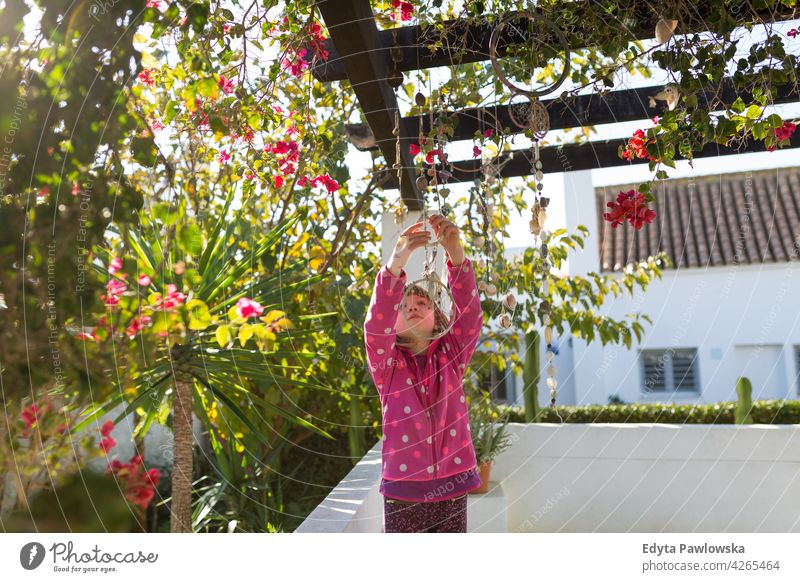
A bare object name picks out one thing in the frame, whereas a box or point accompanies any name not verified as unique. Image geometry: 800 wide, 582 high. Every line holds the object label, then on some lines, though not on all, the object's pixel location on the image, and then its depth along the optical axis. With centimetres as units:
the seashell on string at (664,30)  112
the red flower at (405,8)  158
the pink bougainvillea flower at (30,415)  97
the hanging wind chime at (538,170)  110
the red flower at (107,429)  102
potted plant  233
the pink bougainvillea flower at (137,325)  111
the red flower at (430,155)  158
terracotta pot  232
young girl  125
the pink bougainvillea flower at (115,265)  118
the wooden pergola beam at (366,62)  124
